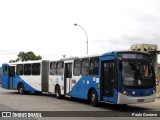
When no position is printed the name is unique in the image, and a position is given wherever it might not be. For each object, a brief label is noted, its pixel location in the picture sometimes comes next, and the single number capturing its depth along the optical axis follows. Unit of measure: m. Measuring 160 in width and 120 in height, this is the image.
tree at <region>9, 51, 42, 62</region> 93.78
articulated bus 15.15
